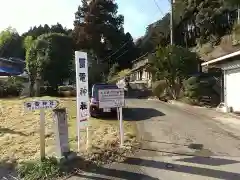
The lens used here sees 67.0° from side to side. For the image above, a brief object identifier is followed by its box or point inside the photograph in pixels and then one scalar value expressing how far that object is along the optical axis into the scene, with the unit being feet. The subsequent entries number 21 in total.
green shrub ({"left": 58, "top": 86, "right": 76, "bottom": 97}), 51.84
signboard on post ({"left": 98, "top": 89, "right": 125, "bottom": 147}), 16.45
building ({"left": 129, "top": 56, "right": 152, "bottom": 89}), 62.61
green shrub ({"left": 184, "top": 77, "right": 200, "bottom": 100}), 36.40
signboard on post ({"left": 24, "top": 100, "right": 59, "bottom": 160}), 13.59
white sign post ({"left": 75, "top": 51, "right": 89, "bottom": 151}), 15.29
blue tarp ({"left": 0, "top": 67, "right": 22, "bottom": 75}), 77.90
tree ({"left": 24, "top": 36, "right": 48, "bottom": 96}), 51.57
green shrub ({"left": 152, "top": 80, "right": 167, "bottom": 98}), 44.52
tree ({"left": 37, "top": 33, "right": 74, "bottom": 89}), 52.20
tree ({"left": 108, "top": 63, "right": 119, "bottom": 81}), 73.07
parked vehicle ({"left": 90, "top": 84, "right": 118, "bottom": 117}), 26.43
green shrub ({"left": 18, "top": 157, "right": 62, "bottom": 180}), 12.86
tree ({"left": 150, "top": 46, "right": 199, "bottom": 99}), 40.02
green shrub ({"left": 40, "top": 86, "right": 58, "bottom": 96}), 50.99
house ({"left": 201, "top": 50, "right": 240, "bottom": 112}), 26.52
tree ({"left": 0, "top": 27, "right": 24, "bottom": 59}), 108.54
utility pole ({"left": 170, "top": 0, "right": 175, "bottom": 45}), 48.11
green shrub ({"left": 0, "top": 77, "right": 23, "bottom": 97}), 47.95
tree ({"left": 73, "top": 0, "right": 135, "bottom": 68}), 74.10
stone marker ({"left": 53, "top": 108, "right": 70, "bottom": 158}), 13.86
